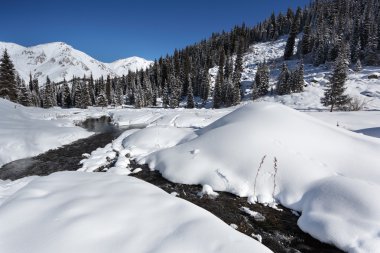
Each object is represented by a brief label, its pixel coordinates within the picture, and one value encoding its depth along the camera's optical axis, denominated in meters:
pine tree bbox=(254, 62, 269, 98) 68.50
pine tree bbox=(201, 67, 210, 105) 80.06
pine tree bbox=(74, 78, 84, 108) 71.50
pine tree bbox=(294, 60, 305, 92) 56.59
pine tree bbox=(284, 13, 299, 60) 91.34
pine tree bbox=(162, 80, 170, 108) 77.44
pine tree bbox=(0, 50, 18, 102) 44.59
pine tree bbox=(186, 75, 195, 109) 69.86
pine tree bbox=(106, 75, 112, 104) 97.62
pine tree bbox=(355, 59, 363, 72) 64.65
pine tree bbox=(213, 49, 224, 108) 68.06
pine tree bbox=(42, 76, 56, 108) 71.56
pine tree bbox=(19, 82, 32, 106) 59.09
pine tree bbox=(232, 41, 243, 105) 63.94
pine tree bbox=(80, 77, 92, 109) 71.50
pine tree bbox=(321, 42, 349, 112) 38.59
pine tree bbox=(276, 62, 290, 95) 61.63
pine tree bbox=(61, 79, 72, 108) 86.37
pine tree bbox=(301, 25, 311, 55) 89.76
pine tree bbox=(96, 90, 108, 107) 80.94
